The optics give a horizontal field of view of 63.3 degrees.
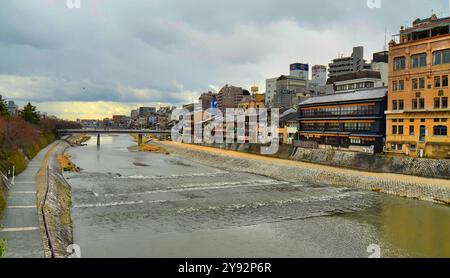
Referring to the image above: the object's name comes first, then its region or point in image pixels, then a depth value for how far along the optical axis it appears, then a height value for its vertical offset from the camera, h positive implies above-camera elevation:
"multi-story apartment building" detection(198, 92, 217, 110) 167.35 +12.95
